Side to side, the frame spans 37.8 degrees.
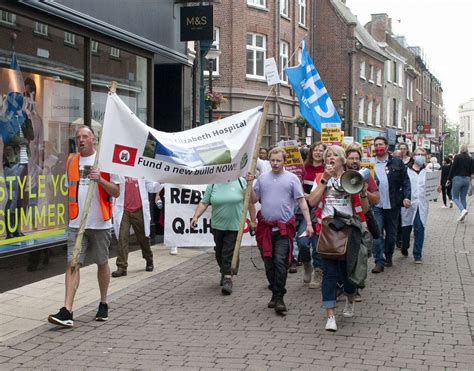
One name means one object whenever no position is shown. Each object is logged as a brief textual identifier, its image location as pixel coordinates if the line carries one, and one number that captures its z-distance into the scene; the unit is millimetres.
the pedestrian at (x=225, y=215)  8336
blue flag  12883
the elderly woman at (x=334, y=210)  6566
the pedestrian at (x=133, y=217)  9453
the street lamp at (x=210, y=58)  17734
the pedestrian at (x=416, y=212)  10695
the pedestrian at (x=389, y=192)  10016
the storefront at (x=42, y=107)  8492
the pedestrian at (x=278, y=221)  7227
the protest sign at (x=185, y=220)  11133
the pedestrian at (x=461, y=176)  17312
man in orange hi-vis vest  6703
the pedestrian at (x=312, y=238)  8602
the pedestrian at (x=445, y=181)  22138
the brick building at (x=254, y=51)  30203
